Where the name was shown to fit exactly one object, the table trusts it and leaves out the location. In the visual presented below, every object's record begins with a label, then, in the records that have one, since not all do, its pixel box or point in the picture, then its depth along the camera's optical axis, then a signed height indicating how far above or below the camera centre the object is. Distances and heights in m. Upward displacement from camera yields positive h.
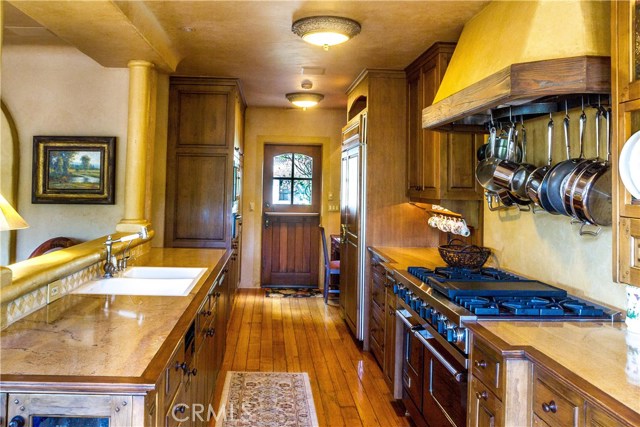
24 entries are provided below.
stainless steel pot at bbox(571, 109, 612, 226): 1.88 +0.14
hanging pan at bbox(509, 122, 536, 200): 2.40 +0.24
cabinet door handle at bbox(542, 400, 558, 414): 1.43 -0.56
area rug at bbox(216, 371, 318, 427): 2.85 -1.19
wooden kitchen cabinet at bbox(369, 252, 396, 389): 3.28 -0.73
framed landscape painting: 3.95 +0.42
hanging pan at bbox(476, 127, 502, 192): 2.69 +0.33
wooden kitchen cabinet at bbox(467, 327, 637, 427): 1.24 -0.52
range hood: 1.80 +0.69
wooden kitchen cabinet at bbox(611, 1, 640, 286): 1.56 +0.37
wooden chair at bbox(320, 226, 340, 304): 5.90 -0.59
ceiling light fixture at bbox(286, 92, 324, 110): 5.50 +1.47
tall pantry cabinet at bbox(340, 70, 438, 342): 4.19 +0.37
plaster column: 3.63 +0.59
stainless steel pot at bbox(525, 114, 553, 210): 2.21 +0.22
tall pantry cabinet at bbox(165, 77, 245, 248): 4.71 +0.54
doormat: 6.43 -0.98
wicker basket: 2.72 -0.18
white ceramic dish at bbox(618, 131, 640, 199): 1.54 +0.20
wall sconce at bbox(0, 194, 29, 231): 1.68 +0.00
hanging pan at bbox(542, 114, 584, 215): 2.09 +0.20
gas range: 1.93 -0.34
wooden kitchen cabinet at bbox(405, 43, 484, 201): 3.38 +0.54
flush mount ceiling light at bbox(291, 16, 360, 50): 3.05 +1.28
